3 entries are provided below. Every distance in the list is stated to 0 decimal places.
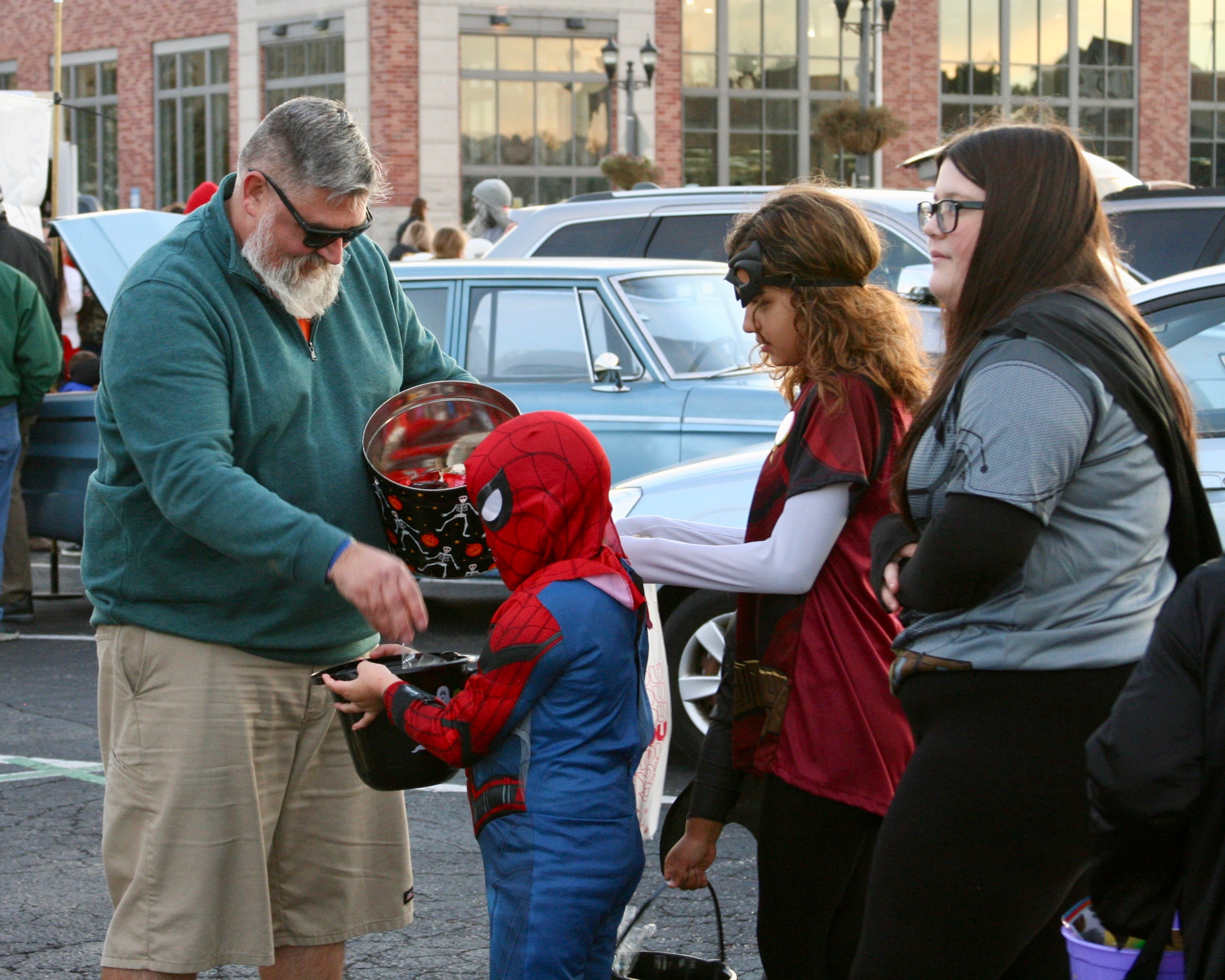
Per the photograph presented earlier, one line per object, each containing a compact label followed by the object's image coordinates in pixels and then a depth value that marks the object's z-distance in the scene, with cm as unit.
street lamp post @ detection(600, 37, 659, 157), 2805
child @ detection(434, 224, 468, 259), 1270
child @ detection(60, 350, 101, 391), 954
